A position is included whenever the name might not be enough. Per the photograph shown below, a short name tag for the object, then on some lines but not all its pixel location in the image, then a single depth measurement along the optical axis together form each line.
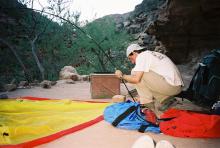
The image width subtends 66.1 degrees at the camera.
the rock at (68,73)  3.91
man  1.86
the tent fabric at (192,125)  1.50
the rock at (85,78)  3.96
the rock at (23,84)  3.59
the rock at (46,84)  3.40
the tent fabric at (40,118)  1.51
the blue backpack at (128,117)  1.61
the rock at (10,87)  3.20
